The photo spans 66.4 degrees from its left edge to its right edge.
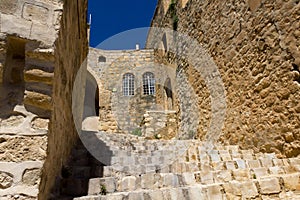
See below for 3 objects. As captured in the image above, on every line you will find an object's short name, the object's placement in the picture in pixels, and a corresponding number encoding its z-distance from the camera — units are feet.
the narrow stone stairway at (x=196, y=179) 6.25
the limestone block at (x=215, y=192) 6.19
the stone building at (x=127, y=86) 39.91
